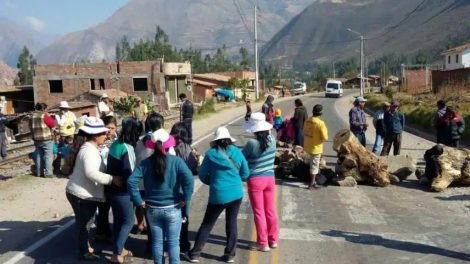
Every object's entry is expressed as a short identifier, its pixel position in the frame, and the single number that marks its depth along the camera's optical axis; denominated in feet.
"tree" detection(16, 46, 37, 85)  406.62
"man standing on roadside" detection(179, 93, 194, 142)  53.93
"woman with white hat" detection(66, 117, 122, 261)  20.77
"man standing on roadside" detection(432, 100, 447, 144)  40.27
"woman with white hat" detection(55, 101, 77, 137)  41.32
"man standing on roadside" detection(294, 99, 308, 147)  45.27
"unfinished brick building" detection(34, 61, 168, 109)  175.22
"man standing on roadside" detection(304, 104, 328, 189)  34.60
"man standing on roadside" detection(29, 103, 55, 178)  38.75
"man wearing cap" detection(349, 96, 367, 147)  46.26
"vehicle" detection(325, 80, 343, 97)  219.20
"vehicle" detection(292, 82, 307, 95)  287.07
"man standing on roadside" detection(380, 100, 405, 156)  44.04
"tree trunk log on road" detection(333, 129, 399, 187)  36.70
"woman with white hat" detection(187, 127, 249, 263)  21.03
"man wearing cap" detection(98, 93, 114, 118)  36.55
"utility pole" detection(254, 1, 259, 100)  199.66
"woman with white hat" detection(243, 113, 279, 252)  22.95
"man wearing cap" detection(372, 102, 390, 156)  46.70
